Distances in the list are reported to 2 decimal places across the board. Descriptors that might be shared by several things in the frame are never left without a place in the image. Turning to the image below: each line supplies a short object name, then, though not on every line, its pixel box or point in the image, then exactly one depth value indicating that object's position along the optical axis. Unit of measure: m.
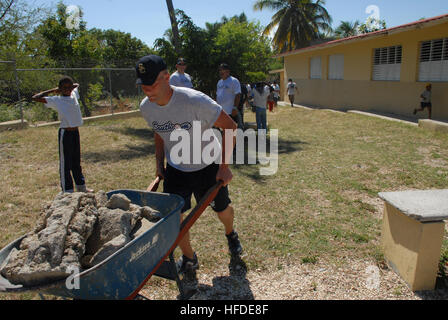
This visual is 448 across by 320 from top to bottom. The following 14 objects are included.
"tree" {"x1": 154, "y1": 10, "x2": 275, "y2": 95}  10.29
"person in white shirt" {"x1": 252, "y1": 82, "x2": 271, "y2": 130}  9.30
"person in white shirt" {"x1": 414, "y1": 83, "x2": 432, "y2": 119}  11.57
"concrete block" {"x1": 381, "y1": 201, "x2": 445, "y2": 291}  2.75
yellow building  11.67
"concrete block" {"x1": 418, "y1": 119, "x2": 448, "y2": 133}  9.45
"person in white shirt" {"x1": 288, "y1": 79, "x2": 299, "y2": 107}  20.06
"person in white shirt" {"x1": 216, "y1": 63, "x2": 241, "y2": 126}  7.42
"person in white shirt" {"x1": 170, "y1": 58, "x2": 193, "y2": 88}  7.38
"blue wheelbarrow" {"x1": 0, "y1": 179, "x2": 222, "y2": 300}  1.76
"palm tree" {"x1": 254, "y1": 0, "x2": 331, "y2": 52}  33.06
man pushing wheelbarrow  2.42
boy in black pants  4.65
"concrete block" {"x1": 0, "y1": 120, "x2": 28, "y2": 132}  10.57
